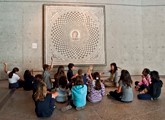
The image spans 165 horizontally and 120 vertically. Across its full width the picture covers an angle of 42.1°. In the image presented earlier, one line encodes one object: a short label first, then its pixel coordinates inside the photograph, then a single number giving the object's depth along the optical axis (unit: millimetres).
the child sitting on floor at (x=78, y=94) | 4242
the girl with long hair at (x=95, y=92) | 4785
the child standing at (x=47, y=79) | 5840
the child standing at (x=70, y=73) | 6418
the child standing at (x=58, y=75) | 5344
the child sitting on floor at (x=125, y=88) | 4766
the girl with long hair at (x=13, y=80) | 6508
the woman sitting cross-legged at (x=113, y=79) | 6751
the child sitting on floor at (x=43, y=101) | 3670
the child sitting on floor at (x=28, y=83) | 6309
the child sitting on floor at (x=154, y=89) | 5008
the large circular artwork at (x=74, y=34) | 8695
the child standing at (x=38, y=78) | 3871
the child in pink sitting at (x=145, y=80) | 5688
